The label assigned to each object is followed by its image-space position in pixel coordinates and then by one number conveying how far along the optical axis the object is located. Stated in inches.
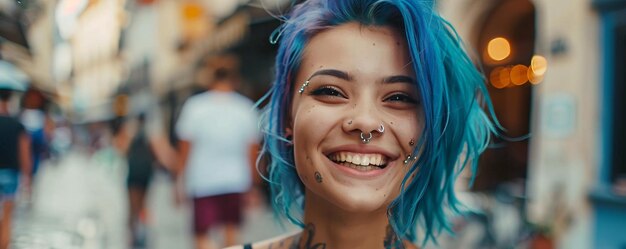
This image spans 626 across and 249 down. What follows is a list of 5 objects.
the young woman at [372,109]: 50.0
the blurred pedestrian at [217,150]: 131.4
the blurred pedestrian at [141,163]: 154.6
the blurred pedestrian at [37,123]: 108.3
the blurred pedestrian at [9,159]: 106.8
